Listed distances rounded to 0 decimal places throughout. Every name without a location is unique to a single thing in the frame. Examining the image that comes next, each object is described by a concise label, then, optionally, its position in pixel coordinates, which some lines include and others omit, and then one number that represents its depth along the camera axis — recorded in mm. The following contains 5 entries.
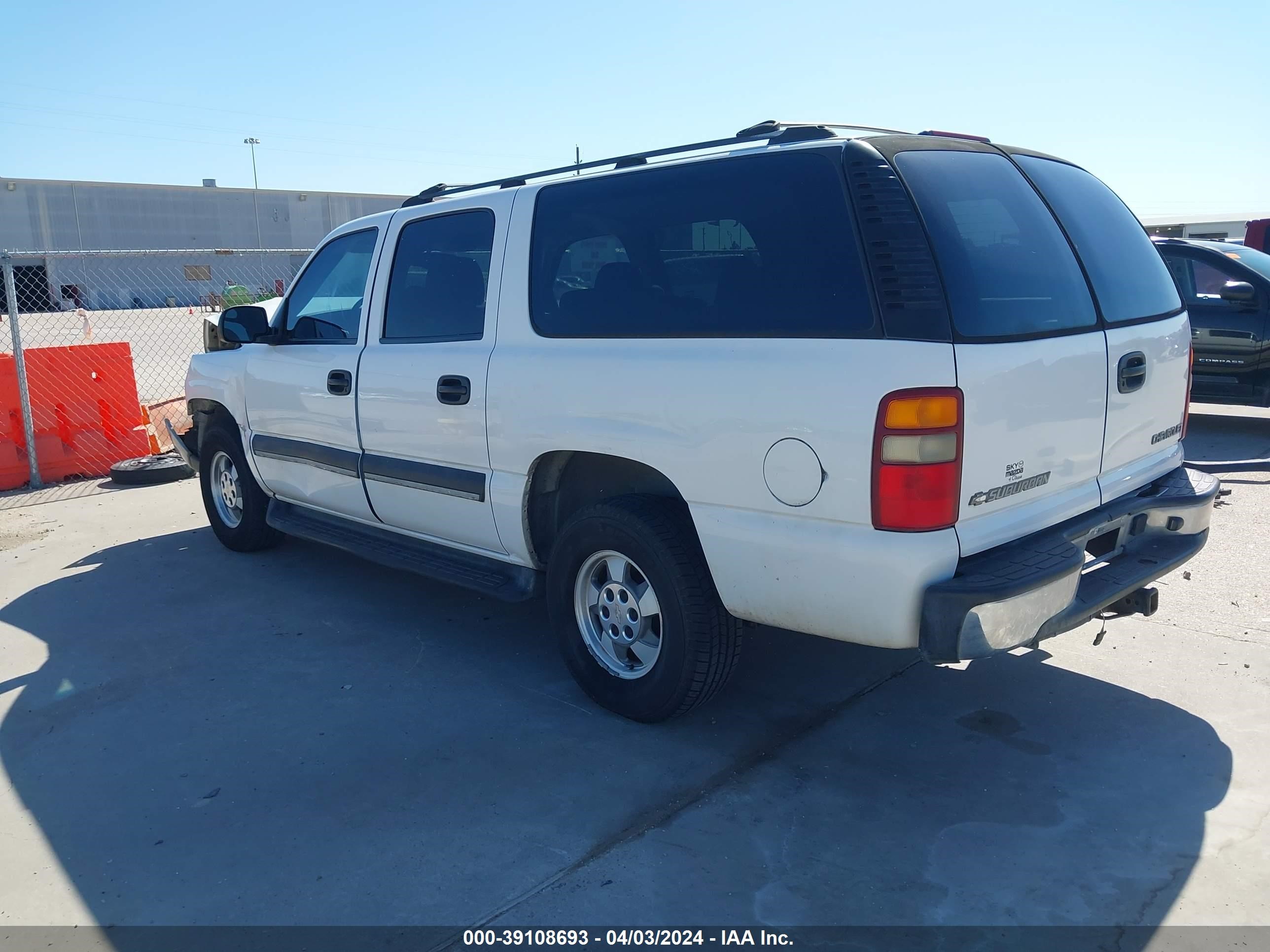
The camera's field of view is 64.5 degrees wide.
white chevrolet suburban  3029
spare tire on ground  8797
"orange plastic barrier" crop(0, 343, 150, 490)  8594
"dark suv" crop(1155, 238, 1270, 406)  8789
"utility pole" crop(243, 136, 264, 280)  55000
